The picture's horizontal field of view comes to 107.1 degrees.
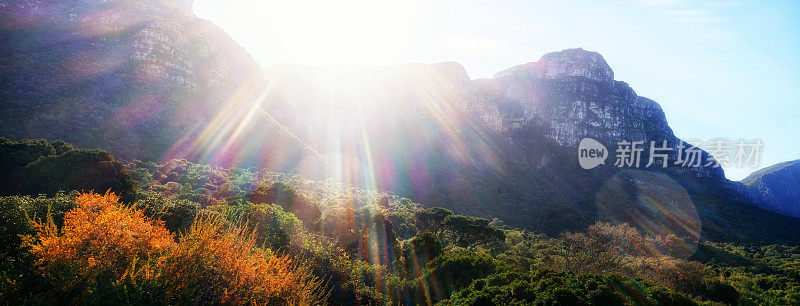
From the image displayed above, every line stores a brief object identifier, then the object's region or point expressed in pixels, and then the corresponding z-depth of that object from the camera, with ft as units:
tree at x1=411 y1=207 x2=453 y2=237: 145.07
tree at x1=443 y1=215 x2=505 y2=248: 138.00
